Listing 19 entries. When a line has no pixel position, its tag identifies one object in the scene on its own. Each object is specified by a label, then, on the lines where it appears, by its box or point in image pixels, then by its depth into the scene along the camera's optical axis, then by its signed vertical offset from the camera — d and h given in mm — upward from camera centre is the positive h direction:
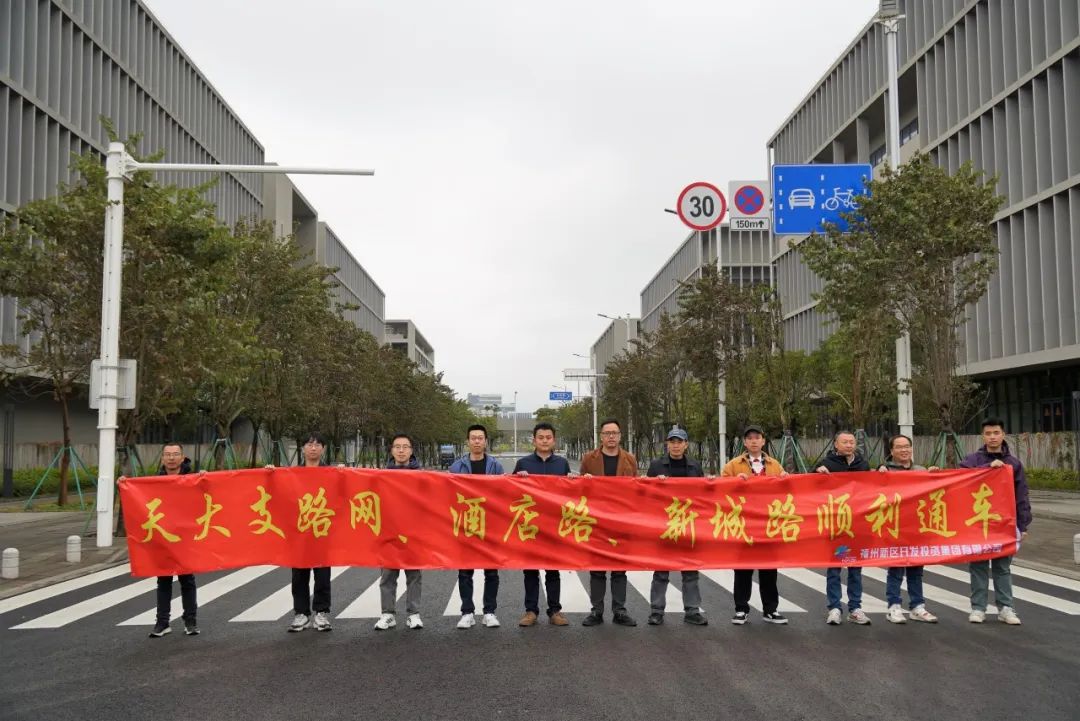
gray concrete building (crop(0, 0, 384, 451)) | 32000 +13620
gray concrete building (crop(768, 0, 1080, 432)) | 31406 +9716
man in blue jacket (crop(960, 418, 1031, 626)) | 8570 -1394
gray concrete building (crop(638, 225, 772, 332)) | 74875 +13334
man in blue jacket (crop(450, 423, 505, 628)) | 8461 -1412
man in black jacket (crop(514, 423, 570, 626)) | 8539 -516
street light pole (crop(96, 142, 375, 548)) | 14422 +1749
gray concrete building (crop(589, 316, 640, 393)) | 105188 +9674
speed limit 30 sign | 27625 +6314
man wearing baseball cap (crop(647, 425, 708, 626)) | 8523 -1460
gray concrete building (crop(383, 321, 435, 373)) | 117875 +10544
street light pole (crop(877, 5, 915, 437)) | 17422 +5192
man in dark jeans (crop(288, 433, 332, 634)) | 8281 -1629
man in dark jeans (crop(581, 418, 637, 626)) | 8562 -520
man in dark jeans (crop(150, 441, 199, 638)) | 8148 -1618
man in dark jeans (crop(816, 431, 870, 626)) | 8477 -1476
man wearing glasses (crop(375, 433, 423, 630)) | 8352 -1590
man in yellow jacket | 8570 -586
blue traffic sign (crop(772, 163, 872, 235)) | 20000 +4766
